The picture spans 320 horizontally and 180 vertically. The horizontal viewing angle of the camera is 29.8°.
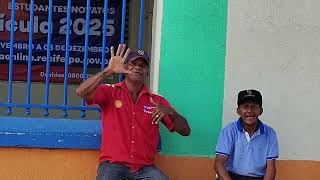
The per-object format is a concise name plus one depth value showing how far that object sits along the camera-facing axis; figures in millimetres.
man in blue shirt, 4461
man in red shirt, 4281
